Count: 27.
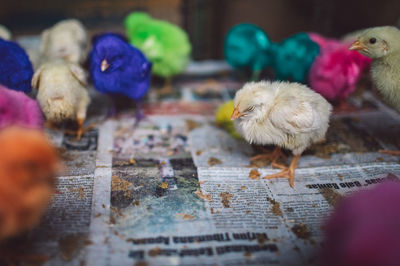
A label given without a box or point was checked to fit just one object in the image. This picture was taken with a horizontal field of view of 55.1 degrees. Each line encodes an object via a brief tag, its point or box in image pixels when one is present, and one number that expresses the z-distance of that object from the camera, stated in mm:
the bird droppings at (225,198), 316
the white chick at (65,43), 439
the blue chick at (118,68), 387
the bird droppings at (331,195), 321
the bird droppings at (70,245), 262
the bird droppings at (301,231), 285
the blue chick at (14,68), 349
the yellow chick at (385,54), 342
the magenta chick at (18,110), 267
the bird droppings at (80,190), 318
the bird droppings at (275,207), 309
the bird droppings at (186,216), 301
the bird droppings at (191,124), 430
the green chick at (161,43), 469
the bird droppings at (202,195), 323
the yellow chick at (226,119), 402
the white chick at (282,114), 316
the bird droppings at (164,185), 334
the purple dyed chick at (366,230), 198
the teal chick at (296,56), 439
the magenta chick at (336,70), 412
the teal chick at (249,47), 477
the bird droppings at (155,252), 267
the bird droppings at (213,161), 370
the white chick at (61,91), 356
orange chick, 214
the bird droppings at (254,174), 352
